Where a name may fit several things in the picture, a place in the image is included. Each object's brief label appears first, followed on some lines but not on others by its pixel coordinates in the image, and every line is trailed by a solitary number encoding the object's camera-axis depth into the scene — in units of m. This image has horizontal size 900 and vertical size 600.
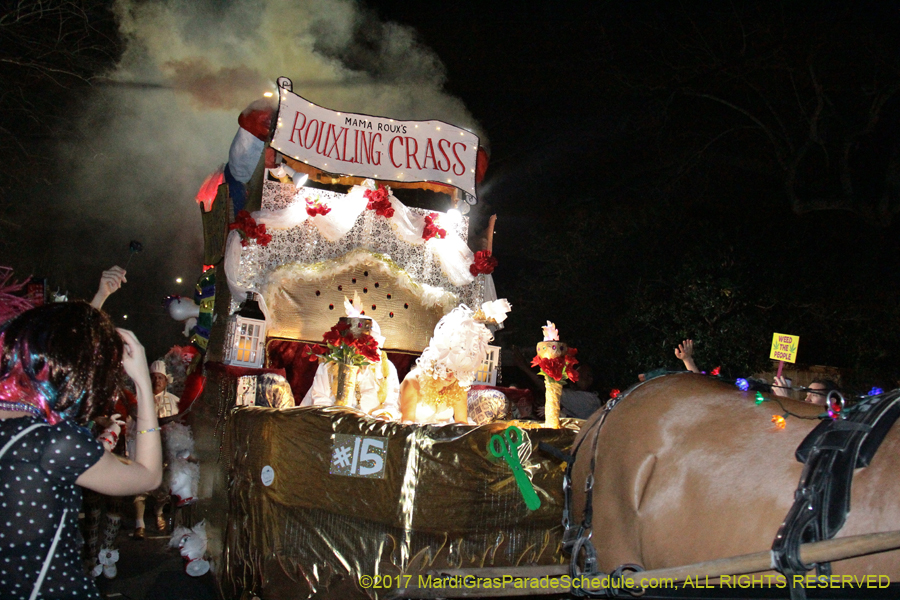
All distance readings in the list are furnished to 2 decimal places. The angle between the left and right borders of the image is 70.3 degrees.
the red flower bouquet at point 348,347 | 6.15
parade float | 4.74
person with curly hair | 1.82
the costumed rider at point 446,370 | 6.45
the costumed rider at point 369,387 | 6.67
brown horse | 2.30
